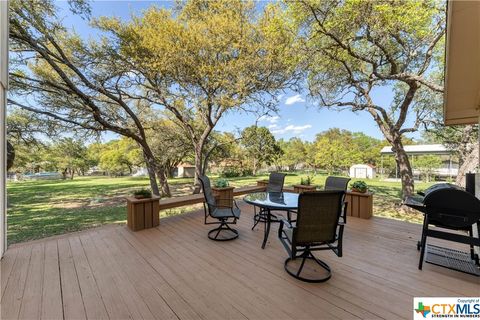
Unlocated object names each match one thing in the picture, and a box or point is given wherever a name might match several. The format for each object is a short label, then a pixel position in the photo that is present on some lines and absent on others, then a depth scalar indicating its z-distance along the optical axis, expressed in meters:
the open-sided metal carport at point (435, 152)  11.65
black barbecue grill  2.32
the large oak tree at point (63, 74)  5.16
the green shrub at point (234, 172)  19.27
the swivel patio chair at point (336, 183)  4.12
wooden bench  4.42
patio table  3.06
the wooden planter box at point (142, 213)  3.88
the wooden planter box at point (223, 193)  5.42
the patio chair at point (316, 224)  2.20
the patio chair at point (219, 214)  3.45
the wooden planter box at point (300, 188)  5.90
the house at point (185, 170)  28.90
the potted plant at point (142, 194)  4.05
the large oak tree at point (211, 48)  6.54
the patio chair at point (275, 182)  4.85
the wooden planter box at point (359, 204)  4.66
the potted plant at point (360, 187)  4.75
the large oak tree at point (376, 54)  5.24
